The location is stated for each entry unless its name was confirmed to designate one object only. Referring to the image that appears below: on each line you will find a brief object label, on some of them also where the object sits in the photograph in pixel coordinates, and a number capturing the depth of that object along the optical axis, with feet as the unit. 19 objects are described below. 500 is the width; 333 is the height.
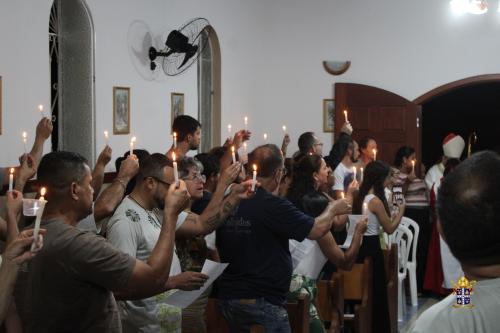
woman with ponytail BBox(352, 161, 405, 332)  20.74
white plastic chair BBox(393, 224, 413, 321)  26.84
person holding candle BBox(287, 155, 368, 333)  15.68
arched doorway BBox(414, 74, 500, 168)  49.16
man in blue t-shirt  13.88
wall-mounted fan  27.73
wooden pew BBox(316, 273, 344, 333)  16.46
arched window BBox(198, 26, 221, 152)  33.35
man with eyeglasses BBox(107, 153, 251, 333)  12.05
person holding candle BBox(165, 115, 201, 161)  21.45
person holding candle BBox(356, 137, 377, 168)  31.63
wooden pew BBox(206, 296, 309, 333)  13.64
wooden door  36.68
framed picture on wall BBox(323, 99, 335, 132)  38.47
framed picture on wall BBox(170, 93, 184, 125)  29.40
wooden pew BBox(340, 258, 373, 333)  18.70
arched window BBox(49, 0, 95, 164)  24.14
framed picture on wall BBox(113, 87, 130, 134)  25.43
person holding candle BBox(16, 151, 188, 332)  9.38
